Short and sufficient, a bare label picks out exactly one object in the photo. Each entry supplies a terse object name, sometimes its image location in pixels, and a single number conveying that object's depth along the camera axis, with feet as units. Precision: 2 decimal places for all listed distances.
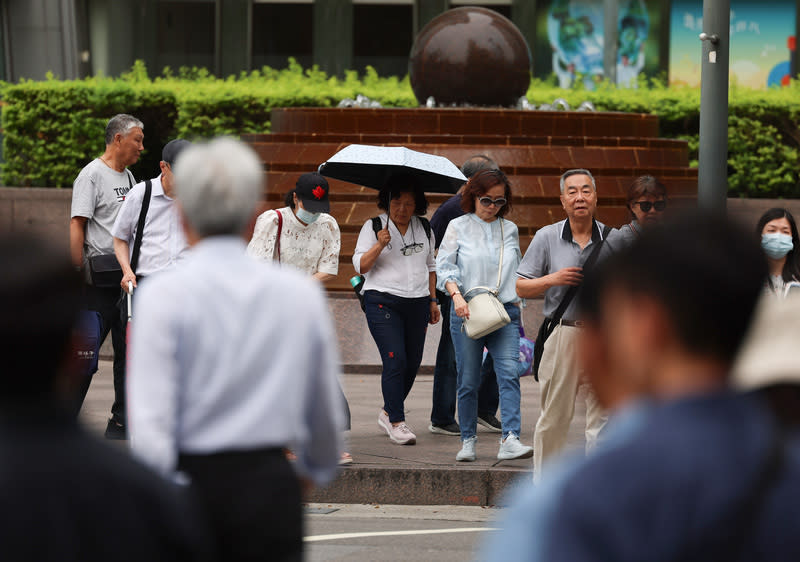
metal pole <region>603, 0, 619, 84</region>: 154.71
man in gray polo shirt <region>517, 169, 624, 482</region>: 43.19
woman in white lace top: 48.70
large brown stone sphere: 103.60
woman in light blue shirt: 49.73
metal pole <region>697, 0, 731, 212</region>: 57.21
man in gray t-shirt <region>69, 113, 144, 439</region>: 53.88
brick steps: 90.07
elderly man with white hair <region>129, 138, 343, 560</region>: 18.93
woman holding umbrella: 52.80
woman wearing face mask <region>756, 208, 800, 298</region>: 42.50
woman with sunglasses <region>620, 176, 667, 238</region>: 43.78
